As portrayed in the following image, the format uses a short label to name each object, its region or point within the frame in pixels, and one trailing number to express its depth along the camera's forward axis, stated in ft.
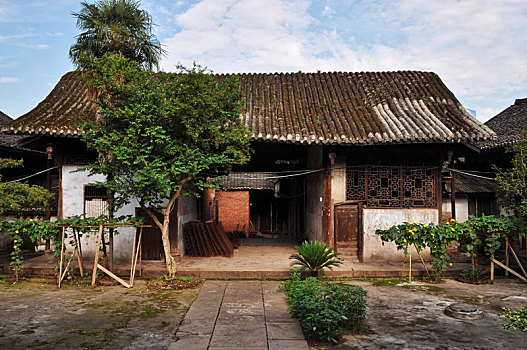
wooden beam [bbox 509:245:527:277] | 29.00
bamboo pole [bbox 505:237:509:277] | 29.14
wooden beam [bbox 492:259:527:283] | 28.93
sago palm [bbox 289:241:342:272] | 27.86
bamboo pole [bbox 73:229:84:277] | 28.35
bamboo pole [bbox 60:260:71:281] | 27.17
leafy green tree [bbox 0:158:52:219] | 27.17
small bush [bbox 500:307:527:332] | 19.06
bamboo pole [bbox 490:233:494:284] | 28.71
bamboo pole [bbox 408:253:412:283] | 28.59
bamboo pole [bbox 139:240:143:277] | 29.49
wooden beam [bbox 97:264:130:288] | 26.91
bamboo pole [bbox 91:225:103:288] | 26.84
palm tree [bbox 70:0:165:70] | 34.76
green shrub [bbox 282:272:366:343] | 16.85
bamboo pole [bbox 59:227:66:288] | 27.07
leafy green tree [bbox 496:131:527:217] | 29.08
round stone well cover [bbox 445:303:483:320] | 20.35
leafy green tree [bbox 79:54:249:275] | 25.09
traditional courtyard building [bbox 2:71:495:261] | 31.55
